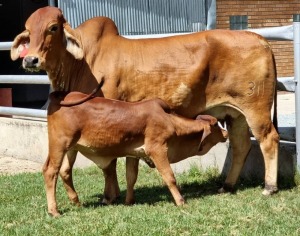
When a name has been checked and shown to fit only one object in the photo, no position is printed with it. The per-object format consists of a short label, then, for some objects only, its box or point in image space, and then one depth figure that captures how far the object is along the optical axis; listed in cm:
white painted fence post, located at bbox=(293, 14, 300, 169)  738
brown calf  644
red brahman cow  699
